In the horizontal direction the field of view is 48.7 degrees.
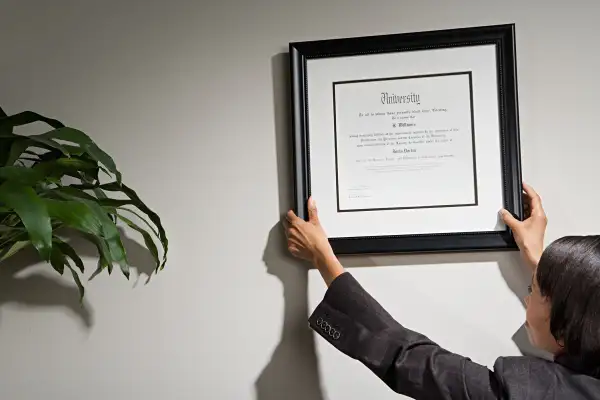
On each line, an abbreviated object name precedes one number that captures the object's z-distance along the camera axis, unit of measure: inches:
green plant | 43.4
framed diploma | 54.1
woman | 39.4
